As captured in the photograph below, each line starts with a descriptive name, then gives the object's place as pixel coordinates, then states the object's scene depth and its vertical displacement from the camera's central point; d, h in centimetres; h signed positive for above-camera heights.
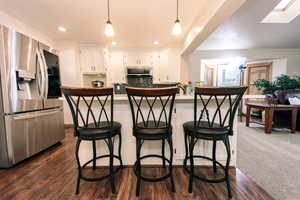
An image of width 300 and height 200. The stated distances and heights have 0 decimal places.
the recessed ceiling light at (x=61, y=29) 293 +153
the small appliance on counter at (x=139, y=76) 398 +56
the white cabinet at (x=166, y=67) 401 +86
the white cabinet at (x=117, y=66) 405 +87
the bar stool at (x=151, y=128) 113 -34
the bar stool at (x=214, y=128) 112 -34
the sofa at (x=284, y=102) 322 -20
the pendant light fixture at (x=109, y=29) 182 +94
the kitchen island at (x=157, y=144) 169 -68
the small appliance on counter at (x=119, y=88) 361 +16
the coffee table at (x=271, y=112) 294 -41
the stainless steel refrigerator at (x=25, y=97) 169 -5
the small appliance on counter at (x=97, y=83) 391 +33
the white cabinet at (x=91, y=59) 375 +102
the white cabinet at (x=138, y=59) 407 +112
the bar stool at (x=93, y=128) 116 -35
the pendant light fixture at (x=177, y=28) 185 +98
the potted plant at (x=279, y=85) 359 +29
